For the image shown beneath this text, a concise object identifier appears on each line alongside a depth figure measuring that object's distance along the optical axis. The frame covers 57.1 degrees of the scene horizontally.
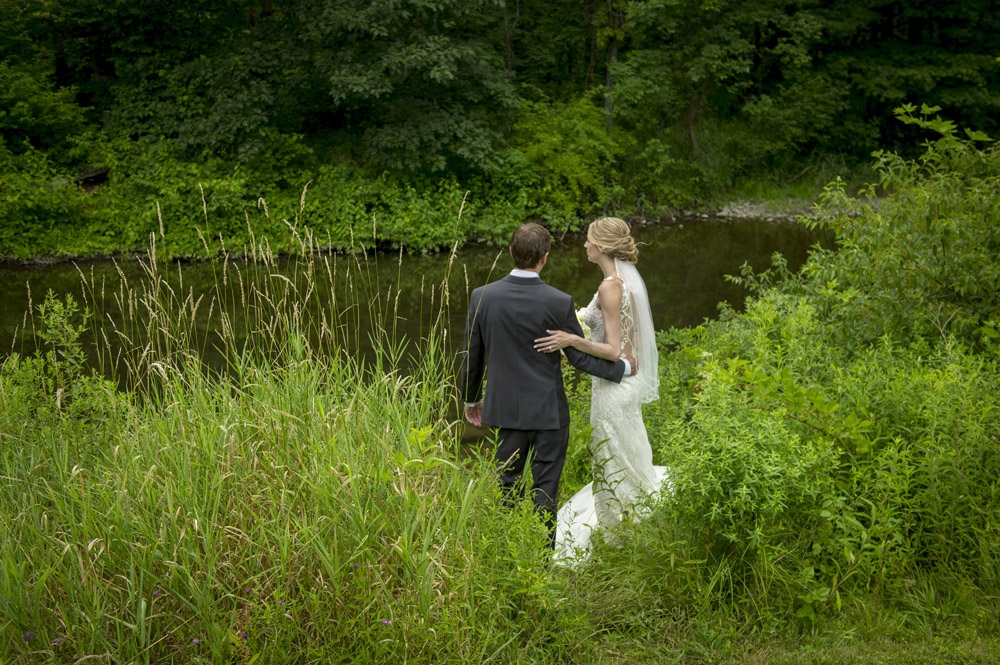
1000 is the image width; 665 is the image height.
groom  4.37
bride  4.89
